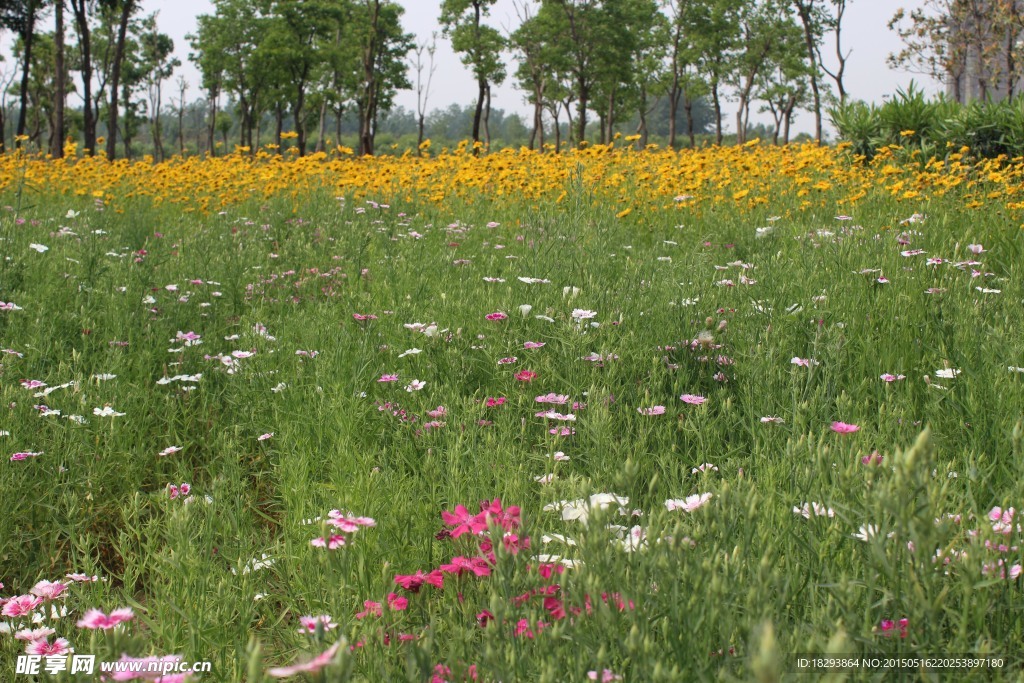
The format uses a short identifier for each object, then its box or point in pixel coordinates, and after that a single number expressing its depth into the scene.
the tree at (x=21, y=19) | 28.66
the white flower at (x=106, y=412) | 2.90
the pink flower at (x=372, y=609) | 1.75
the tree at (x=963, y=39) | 18.72
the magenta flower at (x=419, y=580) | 1.86
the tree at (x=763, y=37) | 50.28
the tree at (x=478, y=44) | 42.50
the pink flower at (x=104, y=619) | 1.37
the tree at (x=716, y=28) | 47.59
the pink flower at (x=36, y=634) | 1.72
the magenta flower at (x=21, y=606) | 1.82
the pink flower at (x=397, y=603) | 1.77
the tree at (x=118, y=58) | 25.44
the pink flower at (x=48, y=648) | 1.69
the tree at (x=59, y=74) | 23.23
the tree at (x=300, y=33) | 41.22
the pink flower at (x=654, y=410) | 2.56
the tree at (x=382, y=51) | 46.09
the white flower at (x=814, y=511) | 1.58
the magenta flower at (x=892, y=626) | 1.36
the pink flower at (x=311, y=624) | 1.46
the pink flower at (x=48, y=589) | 1.82
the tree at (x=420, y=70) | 52.17
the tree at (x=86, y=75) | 24.84
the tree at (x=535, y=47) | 44.17
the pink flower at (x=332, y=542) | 1.41
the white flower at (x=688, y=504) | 1.75
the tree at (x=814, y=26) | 32.78
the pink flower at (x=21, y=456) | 2.61
